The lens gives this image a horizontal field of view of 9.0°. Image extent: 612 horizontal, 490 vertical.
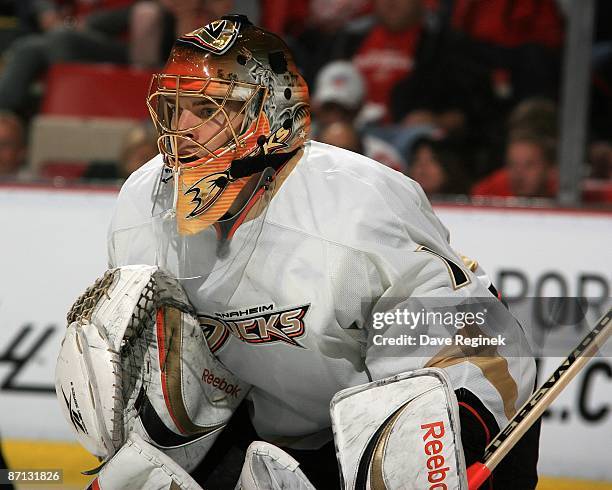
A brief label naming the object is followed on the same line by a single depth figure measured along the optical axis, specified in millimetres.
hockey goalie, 5892
